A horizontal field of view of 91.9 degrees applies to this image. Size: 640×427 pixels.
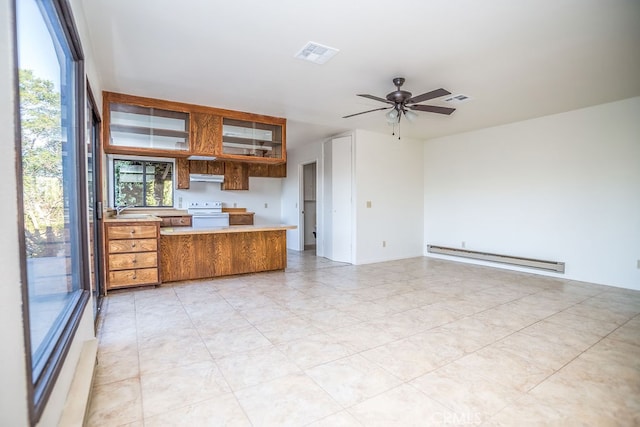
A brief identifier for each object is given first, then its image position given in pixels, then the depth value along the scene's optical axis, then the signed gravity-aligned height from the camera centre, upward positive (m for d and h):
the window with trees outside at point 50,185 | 1.14 +0.10
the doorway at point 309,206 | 7.66 -0.06
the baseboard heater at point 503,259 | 4.76 -0.96
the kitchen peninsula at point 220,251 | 4.28 -0.70
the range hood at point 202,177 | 6.48 +0.57
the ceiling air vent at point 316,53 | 2.76 +1.40
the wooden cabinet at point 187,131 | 3.97 +1.05
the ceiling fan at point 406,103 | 3.24 +1.12
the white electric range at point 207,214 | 6.29 -0.22
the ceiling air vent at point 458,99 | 3.99 +1.38
